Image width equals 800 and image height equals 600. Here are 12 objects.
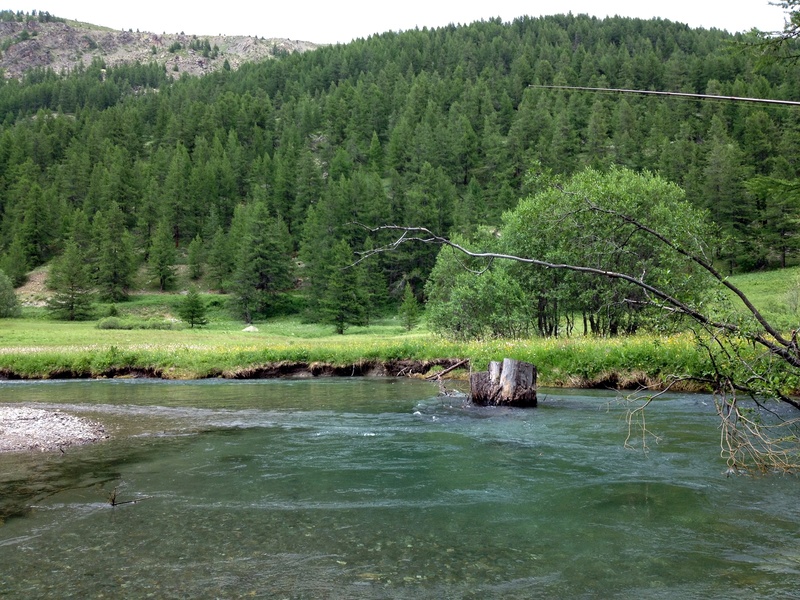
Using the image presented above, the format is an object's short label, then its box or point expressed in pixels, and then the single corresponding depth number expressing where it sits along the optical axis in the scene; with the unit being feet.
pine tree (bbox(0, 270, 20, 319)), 225.27
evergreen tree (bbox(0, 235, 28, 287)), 306.14
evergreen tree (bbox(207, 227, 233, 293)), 311.47
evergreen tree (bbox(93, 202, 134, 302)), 282.77
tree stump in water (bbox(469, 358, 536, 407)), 59.36
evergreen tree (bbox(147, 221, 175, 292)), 308.81
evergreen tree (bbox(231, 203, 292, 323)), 271.69
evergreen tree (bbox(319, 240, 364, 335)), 239.09
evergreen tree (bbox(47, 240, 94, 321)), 242.78
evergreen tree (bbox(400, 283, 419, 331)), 218.79
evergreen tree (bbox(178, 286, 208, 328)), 226.38
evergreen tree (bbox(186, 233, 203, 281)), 321.73
